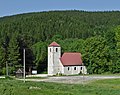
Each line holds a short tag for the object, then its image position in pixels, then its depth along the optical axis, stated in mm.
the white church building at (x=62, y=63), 86062
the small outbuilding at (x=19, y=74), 72856
